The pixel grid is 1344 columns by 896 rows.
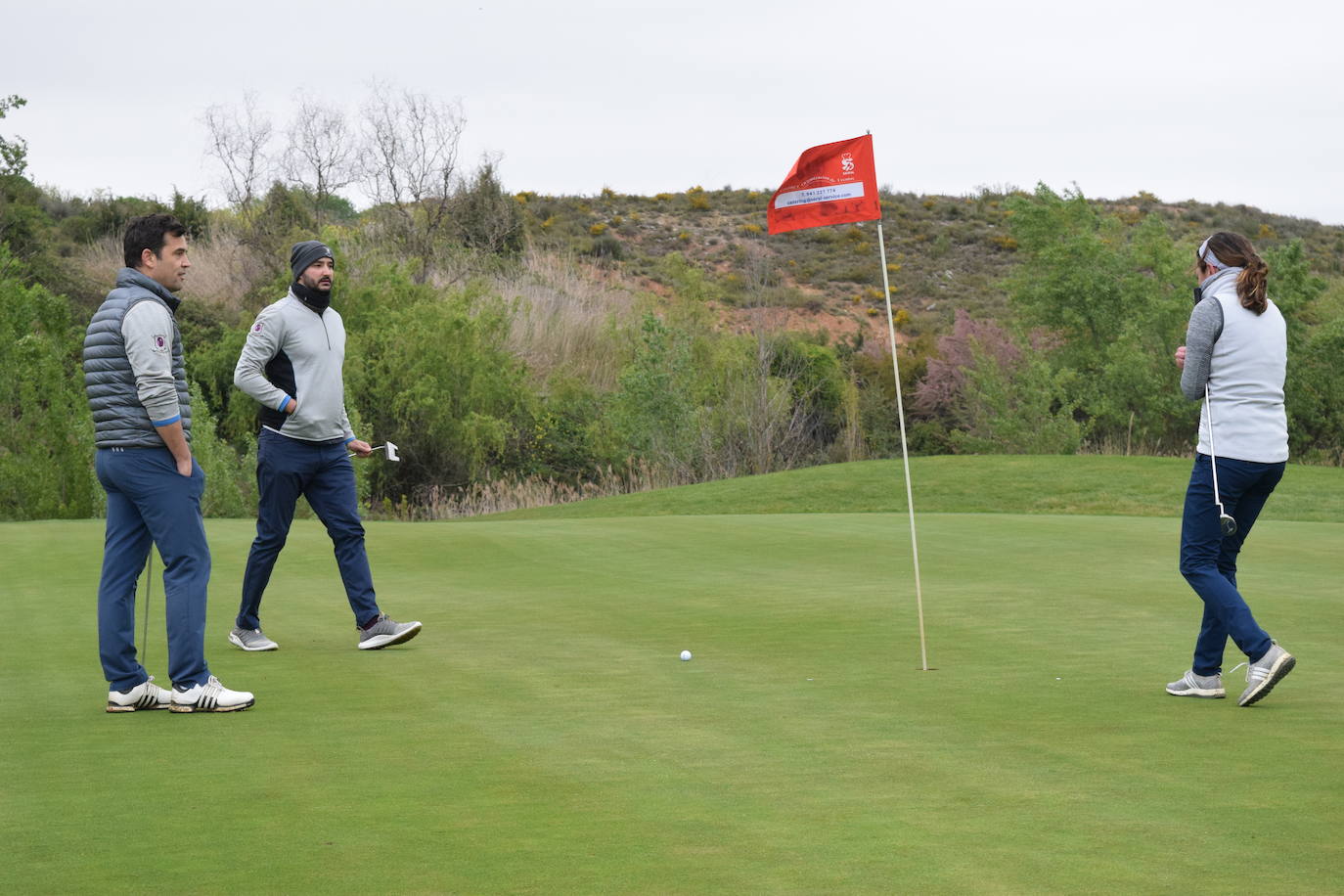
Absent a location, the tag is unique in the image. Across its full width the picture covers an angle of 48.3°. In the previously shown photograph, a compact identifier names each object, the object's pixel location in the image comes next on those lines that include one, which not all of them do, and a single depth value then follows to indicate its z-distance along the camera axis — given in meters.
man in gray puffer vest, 6.87
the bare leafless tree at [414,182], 51.09
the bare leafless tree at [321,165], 51.88
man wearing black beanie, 8.82
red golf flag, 9.44
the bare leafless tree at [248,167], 52.22
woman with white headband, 7.27
